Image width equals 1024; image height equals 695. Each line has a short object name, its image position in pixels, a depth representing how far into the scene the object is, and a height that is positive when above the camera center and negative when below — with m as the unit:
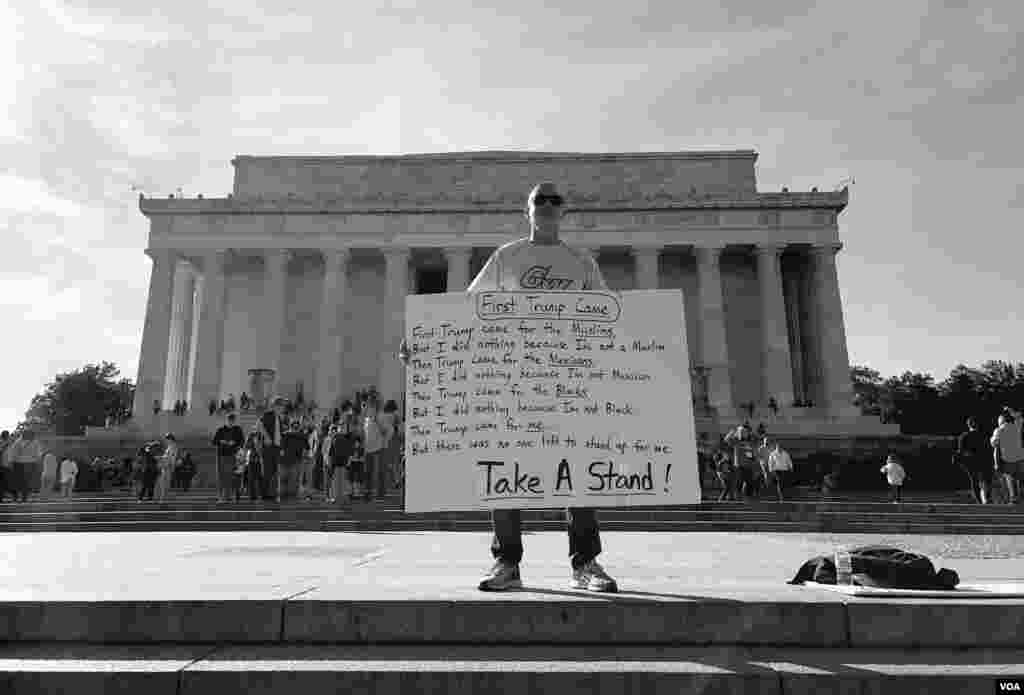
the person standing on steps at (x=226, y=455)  17.41 +1.02
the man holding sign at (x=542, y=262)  5.16 +1.71
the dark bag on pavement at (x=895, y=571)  4.44 -0.53
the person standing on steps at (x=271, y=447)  16.66 +1.18
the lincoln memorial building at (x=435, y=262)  42.25 +14.78
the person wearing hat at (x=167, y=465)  18.70 +0.86
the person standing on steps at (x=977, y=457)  16.05 +0.71
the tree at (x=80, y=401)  69.62 +9.82
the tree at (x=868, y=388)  73.68 +11.39
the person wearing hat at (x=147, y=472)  18.91 +0.67
